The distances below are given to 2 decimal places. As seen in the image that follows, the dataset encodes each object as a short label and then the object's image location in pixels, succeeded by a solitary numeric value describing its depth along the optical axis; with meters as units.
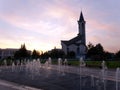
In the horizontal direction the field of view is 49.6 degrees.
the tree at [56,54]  38.04
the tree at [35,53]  44.24
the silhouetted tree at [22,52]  39.14
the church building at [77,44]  44.63
